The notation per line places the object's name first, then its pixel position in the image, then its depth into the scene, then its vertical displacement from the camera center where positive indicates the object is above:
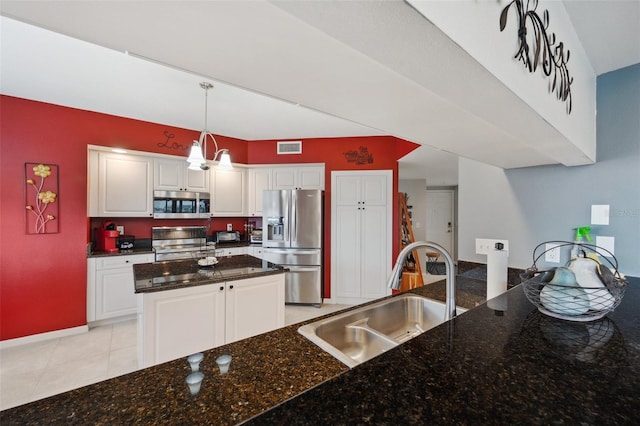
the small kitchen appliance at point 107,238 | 3.23 -0.36
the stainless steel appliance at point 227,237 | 4.11 -0.43
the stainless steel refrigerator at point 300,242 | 3.77 -0.47
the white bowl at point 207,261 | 2.31 -0.47
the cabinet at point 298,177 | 4.08 +0.52
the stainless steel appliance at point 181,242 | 3.53 -0.47
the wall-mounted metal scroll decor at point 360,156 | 3.96 +0.82
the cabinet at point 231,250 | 3.84 -0.62
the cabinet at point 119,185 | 3.14 +0.30
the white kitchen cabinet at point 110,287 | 3.00 -0.92
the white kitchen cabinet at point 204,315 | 1.76 -0.80
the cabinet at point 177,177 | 3.55 +0.46
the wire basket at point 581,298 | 0.88 -0.30
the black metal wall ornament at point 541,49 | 0.67 +0.50
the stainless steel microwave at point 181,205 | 3.52 +0.06
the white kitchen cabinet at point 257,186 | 4.22 +0.39
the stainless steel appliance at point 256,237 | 4.09 -0.43
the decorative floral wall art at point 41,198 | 2.74 +0.12
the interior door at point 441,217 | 7.14 -0.19
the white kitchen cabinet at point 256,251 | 4.03 -0.64
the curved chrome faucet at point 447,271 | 1.02 -0.25
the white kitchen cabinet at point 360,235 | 3.82 -0.37
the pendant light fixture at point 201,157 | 2.35 +0.49
